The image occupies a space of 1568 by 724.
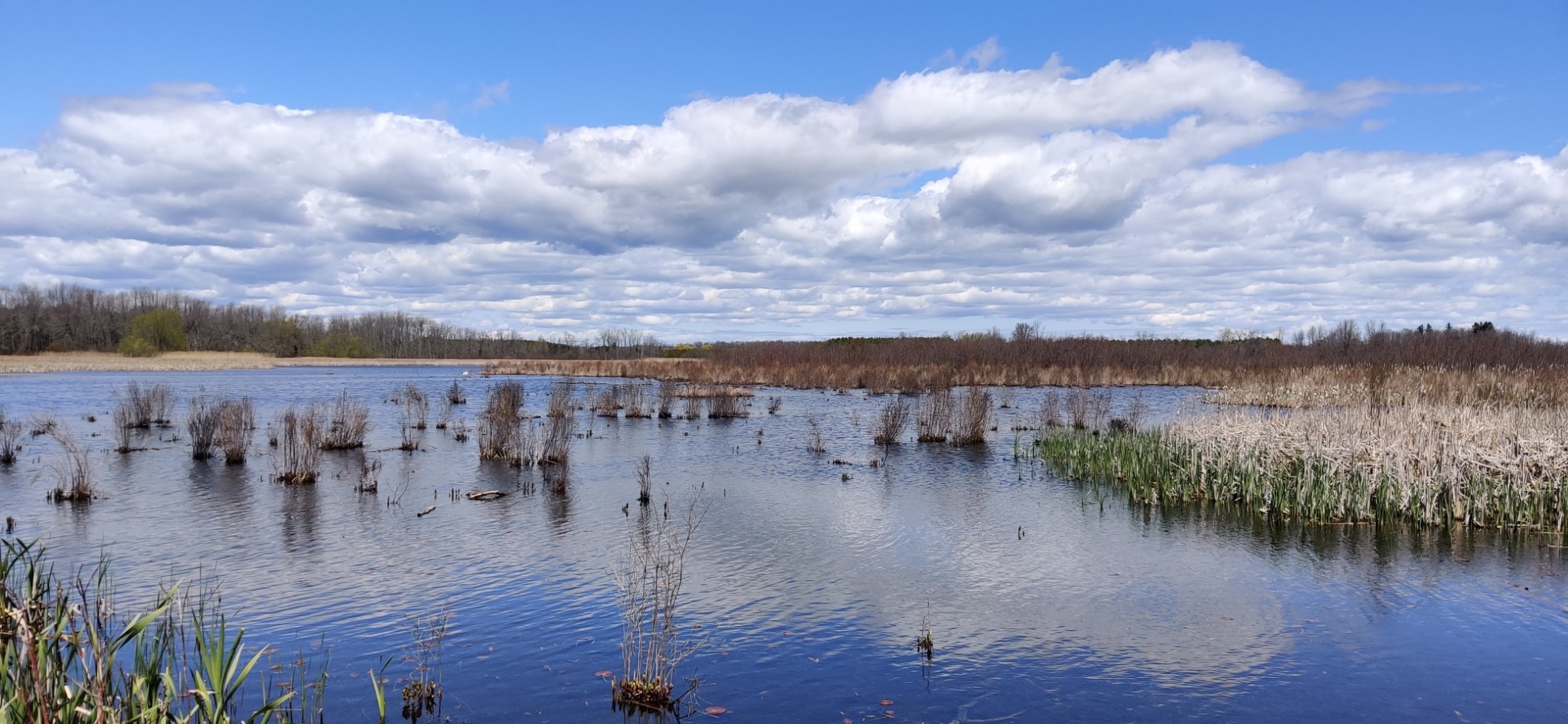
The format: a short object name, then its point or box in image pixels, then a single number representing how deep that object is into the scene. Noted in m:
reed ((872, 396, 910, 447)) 25.14
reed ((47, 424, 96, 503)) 15.57
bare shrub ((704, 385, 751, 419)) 33.03
